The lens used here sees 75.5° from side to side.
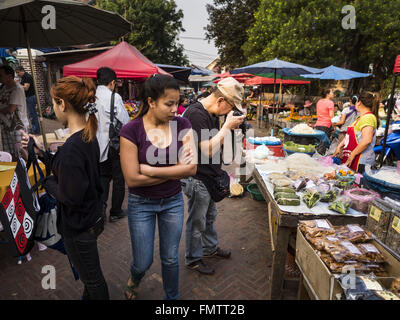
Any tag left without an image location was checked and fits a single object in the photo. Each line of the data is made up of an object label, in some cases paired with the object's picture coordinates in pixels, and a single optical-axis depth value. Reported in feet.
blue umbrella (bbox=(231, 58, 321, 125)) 25.76
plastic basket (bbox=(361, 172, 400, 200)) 7.39
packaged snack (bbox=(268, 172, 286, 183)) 10.09
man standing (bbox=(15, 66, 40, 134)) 25.99
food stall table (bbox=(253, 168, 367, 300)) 7.68
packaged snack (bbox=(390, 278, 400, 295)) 4.73
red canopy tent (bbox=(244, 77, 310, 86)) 46.81
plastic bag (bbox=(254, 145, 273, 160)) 12.93
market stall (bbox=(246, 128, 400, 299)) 5.52
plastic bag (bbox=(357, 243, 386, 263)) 5.54
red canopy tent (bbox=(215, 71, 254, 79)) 56.57
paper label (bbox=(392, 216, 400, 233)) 5.66
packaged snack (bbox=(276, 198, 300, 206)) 8.09
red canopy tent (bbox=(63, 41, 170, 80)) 20.13
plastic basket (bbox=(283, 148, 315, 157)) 14.07
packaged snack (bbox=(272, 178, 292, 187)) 9.30
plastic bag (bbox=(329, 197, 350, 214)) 7.72
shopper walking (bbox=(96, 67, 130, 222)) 11.62
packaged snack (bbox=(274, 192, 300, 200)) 8.28
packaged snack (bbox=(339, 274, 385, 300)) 4.55
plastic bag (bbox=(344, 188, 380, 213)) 7.79
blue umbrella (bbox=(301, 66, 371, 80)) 33.80
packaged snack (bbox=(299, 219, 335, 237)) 6.41
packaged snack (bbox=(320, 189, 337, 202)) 8.42
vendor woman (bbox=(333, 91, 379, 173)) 11.85
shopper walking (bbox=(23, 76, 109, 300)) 5.60
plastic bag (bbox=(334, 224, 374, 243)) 6.12
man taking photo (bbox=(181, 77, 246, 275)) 7.79
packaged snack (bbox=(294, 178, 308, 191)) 9.20
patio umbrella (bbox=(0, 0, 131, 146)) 9.66
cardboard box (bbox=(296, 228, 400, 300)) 5.03
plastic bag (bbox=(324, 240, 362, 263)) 5.42
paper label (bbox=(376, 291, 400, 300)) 4.40
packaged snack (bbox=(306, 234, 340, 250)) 5.90
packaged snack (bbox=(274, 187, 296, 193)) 8.69
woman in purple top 6.22
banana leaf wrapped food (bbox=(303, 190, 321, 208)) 8.07
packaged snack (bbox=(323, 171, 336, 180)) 9.91
